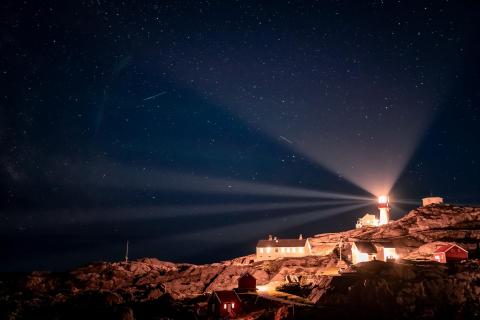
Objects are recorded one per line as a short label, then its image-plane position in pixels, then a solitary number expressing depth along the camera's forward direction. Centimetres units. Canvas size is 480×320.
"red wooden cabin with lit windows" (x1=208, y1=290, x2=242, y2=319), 4394
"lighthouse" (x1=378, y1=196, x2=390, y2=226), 9525
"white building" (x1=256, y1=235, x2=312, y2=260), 8544
